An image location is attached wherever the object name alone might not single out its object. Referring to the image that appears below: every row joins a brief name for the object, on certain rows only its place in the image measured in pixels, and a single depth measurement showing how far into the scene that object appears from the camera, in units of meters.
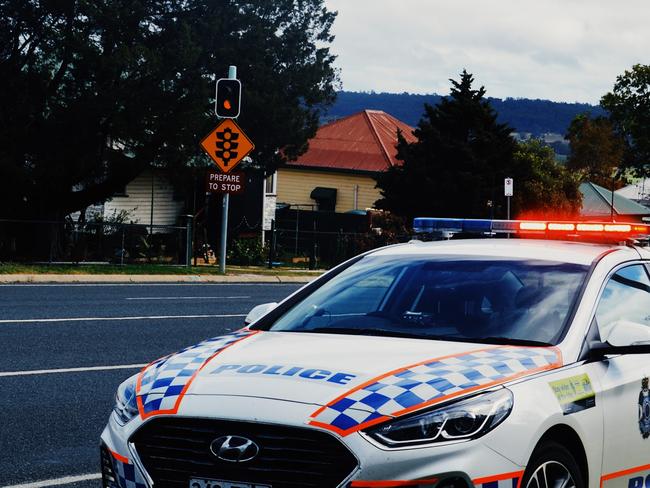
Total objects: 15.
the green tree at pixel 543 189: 49.75
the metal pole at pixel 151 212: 40.88
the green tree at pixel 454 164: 44.31
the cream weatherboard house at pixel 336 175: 68.12
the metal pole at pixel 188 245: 29.95
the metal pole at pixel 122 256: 28.72
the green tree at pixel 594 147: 98.29
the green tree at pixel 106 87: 29.25
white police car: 4.63
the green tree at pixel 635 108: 83.25
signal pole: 26.80
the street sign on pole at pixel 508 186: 35.34
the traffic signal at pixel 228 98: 25.92
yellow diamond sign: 26.52
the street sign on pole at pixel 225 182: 27.09
